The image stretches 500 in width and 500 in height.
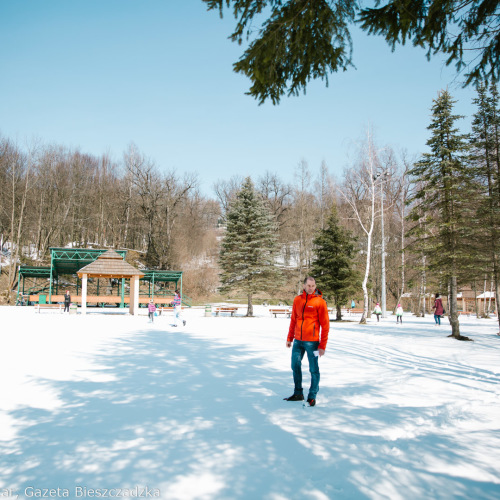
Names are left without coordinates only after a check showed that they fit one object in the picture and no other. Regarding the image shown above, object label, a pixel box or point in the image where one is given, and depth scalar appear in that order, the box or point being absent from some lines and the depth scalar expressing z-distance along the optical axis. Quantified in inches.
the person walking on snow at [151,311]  819.9
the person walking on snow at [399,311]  948.4
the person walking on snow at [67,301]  1039.2
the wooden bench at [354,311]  1271.4
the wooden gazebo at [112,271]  1029.2
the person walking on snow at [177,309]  740.6
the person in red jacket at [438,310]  860.6
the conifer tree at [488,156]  614.5
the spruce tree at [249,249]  1215.6
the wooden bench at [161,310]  1188.6
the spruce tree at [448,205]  597.6
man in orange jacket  209.9
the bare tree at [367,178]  941.3
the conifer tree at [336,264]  1008.2
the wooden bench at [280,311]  1137.4
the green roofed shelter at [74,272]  1074.1
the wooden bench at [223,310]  1179.7
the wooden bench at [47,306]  1048.5
